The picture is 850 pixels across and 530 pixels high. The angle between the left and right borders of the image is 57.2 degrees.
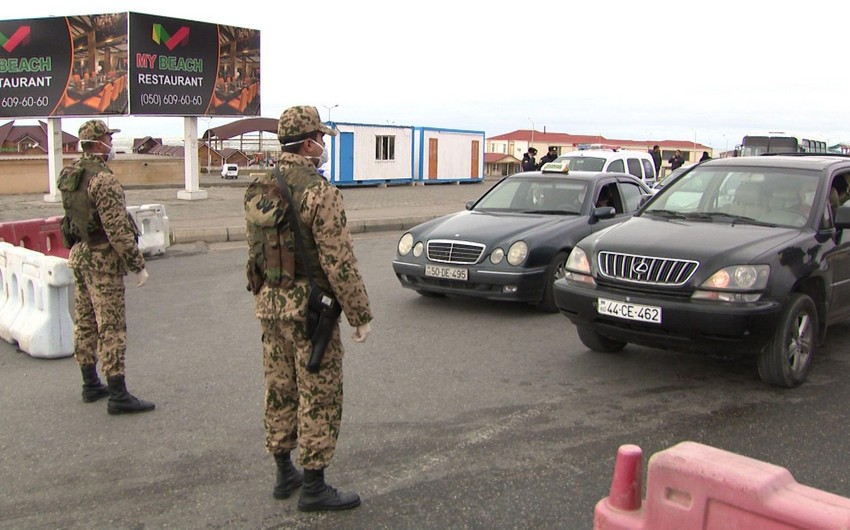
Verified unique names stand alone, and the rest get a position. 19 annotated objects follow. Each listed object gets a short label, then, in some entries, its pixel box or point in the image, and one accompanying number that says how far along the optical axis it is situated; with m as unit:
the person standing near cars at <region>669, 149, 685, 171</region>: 27.20
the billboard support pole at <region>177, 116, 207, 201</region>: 20.56
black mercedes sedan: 7.65
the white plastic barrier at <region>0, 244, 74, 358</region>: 6.25
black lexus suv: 5.18
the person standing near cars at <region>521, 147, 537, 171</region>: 23.95
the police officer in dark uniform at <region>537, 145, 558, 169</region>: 23.97
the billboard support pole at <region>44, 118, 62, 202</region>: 19.47
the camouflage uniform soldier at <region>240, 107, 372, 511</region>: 3.46
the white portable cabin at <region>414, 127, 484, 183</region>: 31.22
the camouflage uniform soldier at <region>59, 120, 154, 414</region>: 4.91
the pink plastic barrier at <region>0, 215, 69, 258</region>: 9.50
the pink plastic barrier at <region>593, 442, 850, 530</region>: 2.20
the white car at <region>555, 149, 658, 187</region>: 16.28
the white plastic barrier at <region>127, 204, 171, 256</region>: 11.81
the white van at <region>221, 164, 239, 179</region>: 40.56
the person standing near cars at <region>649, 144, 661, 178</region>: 24.47
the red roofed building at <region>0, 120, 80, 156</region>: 46.66
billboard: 19.38
